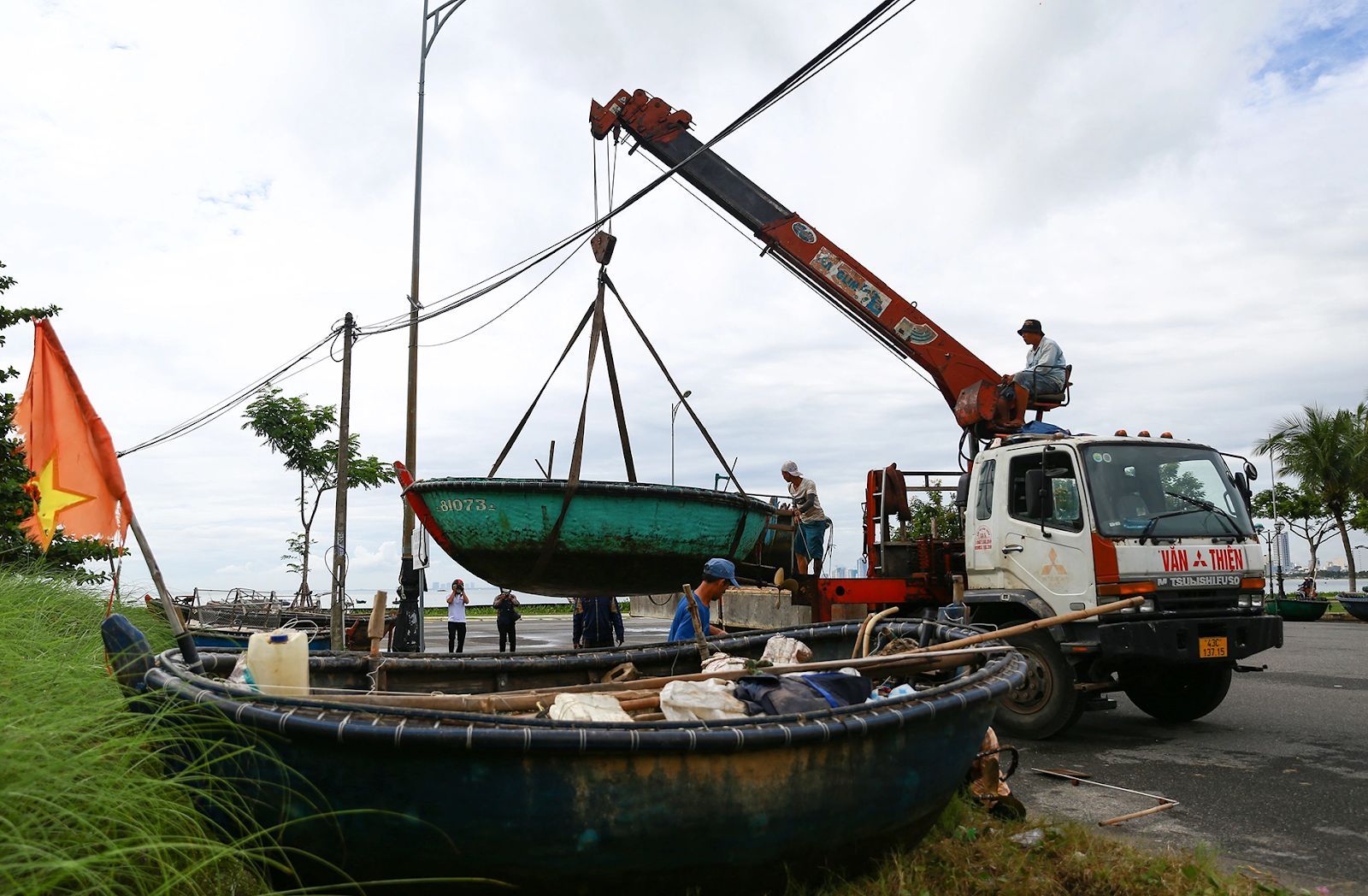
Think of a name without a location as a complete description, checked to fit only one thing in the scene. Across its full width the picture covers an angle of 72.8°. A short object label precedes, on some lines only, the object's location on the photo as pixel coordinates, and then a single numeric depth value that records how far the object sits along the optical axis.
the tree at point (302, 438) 21.31
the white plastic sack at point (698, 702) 3.70
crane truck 6.80
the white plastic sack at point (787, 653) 5.17
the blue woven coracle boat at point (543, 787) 2.87
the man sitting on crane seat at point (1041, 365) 9.16
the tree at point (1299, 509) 31.77
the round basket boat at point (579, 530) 6.47
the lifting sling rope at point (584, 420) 6.40
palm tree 28.73
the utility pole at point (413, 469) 11.20
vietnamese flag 3.88
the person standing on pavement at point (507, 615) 15.32
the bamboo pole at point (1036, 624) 4.78
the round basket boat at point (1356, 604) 21.70
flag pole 3.91
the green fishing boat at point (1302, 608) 23.36
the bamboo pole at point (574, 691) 3.80
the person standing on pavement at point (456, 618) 15.59
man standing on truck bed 9.84
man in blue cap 5.81
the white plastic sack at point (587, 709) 3.67
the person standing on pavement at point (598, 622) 9.67
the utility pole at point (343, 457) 13.80
